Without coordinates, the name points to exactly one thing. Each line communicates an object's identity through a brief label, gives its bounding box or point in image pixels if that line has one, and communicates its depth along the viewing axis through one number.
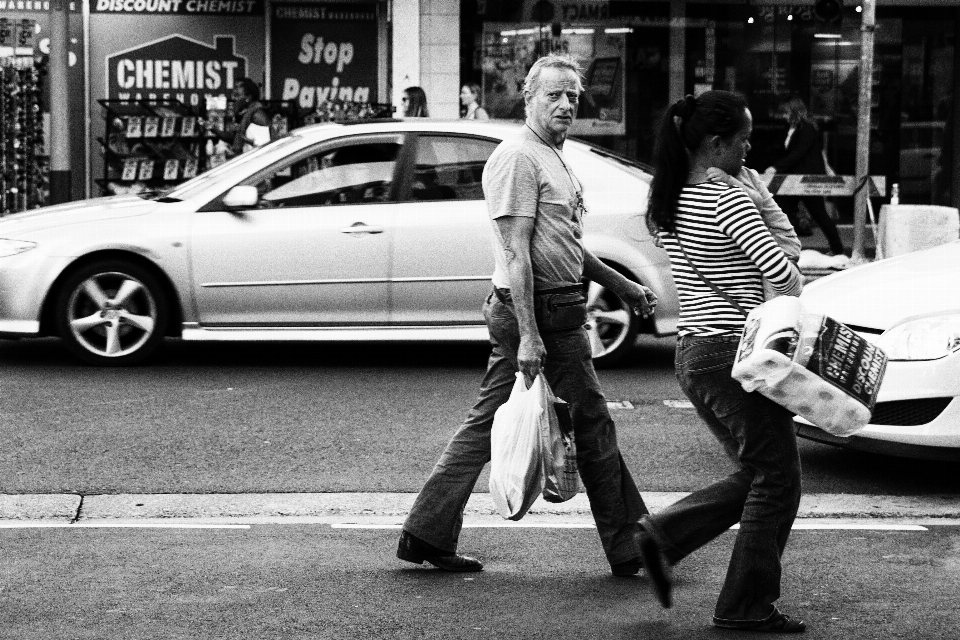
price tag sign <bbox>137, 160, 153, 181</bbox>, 17.75
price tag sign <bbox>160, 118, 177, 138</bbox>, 17.69
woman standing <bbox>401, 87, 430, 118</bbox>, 15.74
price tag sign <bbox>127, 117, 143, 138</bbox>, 17.72
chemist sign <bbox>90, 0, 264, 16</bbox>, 18.50
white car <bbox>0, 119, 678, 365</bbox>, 9.23
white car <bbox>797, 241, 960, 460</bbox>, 6.26
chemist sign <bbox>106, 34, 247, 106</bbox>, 18.66
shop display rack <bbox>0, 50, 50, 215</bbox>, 17.42
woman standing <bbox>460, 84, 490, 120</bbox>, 15.70
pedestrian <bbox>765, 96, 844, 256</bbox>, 17.88
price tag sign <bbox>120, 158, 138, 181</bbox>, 17.78
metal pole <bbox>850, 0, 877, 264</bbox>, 15.59
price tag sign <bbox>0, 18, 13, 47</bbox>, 18.05
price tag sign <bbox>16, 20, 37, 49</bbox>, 18.09
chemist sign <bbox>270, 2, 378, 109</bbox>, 18.81
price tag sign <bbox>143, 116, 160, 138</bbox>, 17.73
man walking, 4.84
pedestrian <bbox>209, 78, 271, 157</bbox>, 15.52
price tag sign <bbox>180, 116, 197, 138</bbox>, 17.69
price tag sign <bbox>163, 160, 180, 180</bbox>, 17.59
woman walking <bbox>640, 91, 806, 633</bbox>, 4.33
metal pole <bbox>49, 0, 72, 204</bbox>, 16.11
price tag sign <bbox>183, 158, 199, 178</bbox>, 17.64
